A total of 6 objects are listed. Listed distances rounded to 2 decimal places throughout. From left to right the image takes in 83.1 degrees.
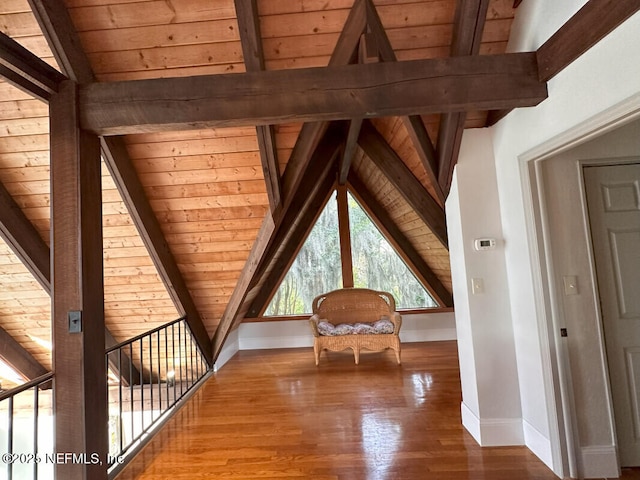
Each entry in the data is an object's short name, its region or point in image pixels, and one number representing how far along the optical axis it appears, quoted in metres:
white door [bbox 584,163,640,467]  2.14
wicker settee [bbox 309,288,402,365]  4.66
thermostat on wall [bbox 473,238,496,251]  2.55
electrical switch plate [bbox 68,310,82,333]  1.92
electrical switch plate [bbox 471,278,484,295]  2.54
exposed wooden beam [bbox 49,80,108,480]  1.89
